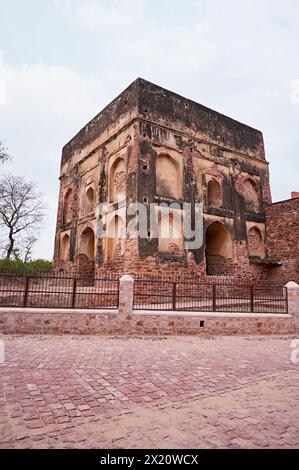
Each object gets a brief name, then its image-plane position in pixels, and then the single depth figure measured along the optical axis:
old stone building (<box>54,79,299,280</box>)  12.74
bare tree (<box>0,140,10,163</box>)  16.54
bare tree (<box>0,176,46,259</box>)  24.11
